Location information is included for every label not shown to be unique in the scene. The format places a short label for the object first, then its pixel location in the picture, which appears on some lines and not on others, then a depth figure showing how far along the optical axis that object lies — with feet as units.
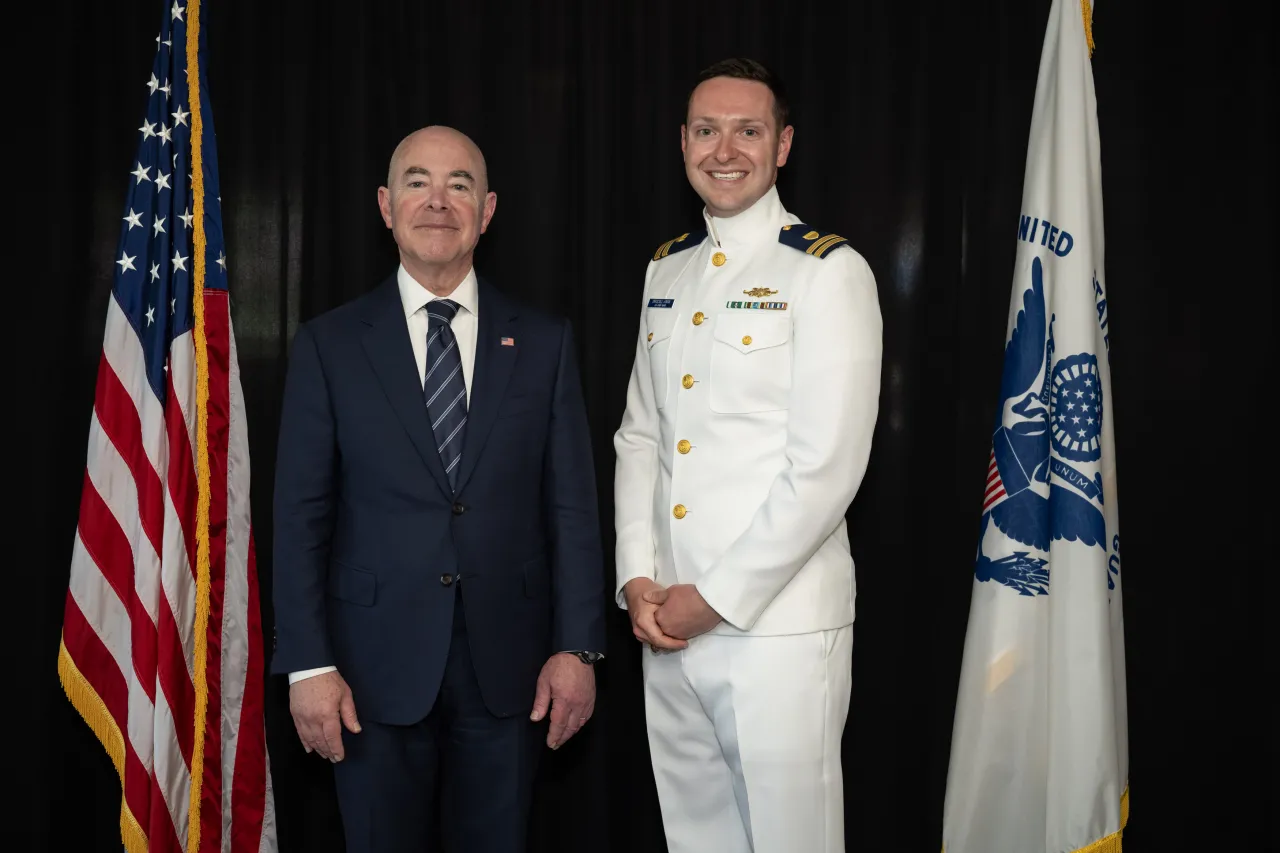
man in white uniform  6.22
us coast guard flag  7.59
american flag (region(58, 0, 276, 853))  7.71
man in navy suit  6.39
